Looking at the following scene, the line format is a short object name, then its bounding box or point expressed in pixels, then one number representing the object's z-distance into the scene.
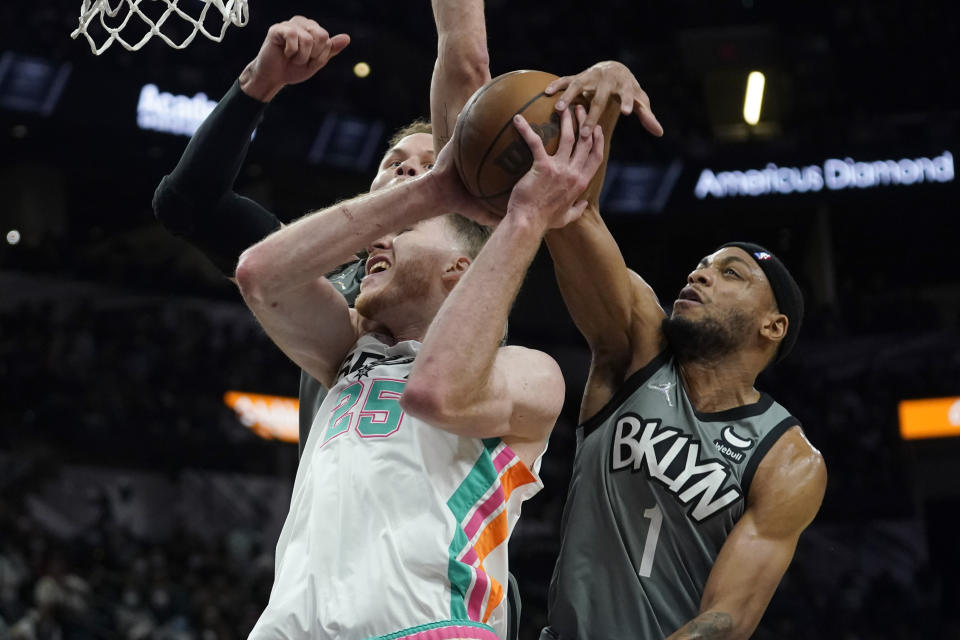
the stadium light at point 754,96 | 19.98
